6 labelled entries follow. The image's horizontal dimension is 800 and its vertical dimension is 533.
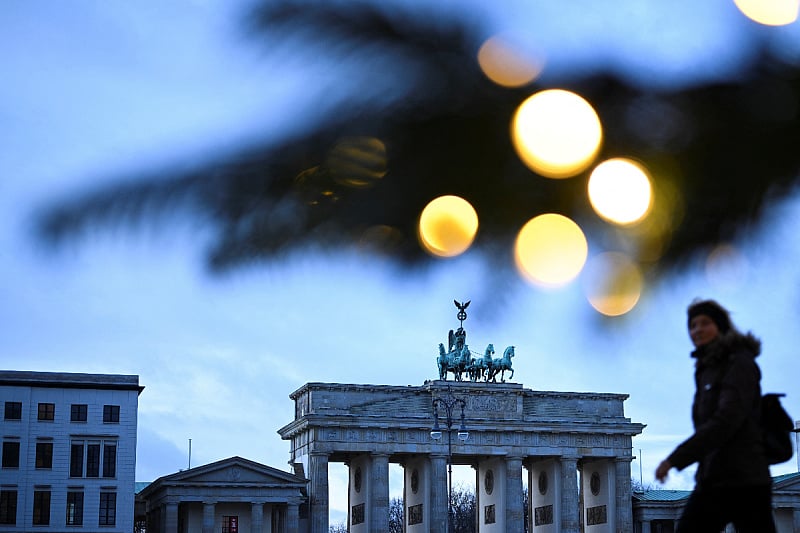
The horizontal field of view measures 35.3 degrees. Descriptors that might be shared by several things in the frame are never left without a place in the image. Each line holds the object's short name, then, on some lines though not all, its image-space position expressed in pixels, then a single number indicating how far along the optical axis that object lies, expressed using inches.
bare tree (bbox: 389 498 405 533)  6314.0
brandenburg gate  3408.0
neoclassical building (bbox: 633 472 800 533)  3449.8
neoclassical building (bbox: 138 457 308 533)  3189.0
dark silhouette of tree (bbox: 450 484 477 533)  5741.6
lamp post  2326.5
